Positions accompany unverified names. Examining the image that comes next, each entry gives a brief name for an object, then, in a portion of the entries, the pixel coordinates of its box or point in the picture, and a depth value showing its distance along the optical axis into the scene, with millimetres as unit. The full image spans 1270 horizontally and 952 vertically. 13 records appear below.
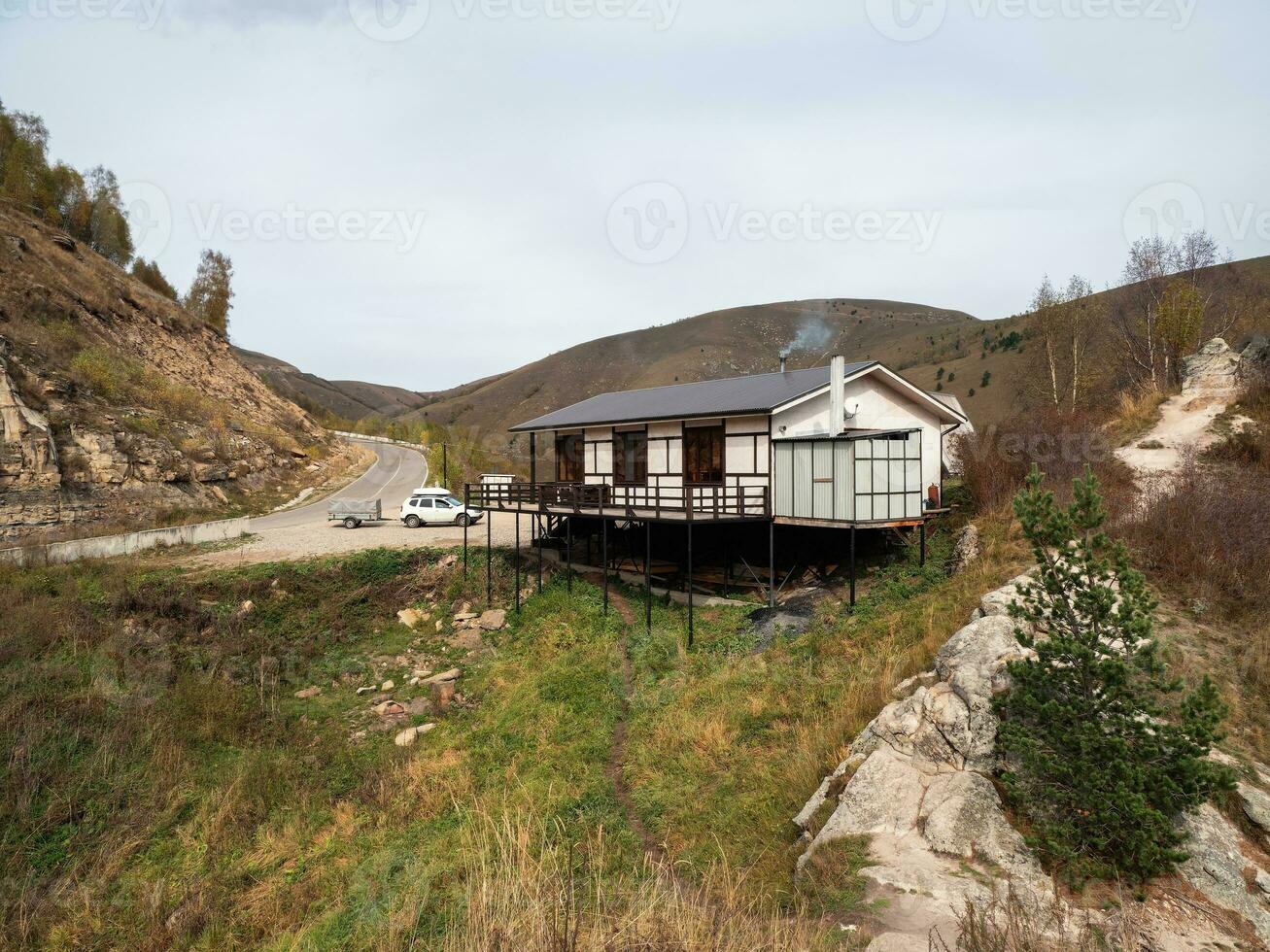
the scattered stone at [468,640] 19250
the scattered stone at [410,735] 13984
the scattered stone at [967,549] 15486
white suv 32344
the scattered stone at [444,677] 17172
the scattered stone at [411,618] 20844
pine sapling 6430
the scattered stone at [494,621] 20234
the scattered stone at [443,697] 15695
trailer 31219
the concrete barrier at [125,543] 21172
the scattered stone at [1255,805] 6828
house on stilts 16594
